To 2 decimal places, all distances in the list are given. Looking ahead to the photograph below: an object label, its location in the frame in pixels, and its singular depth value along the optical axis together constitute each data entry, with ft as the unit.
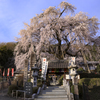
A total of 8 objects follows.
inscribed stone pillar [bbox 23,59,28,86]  37.82
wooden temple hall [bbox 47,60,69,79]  47.71
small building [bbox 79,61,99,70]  90.23
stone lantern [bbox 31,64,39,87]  35.35
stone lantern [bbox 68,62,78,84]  35.75
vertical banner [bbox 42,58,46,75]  46.28
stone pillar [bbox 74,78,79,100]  25.61
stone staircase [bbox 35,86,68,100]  26.17
